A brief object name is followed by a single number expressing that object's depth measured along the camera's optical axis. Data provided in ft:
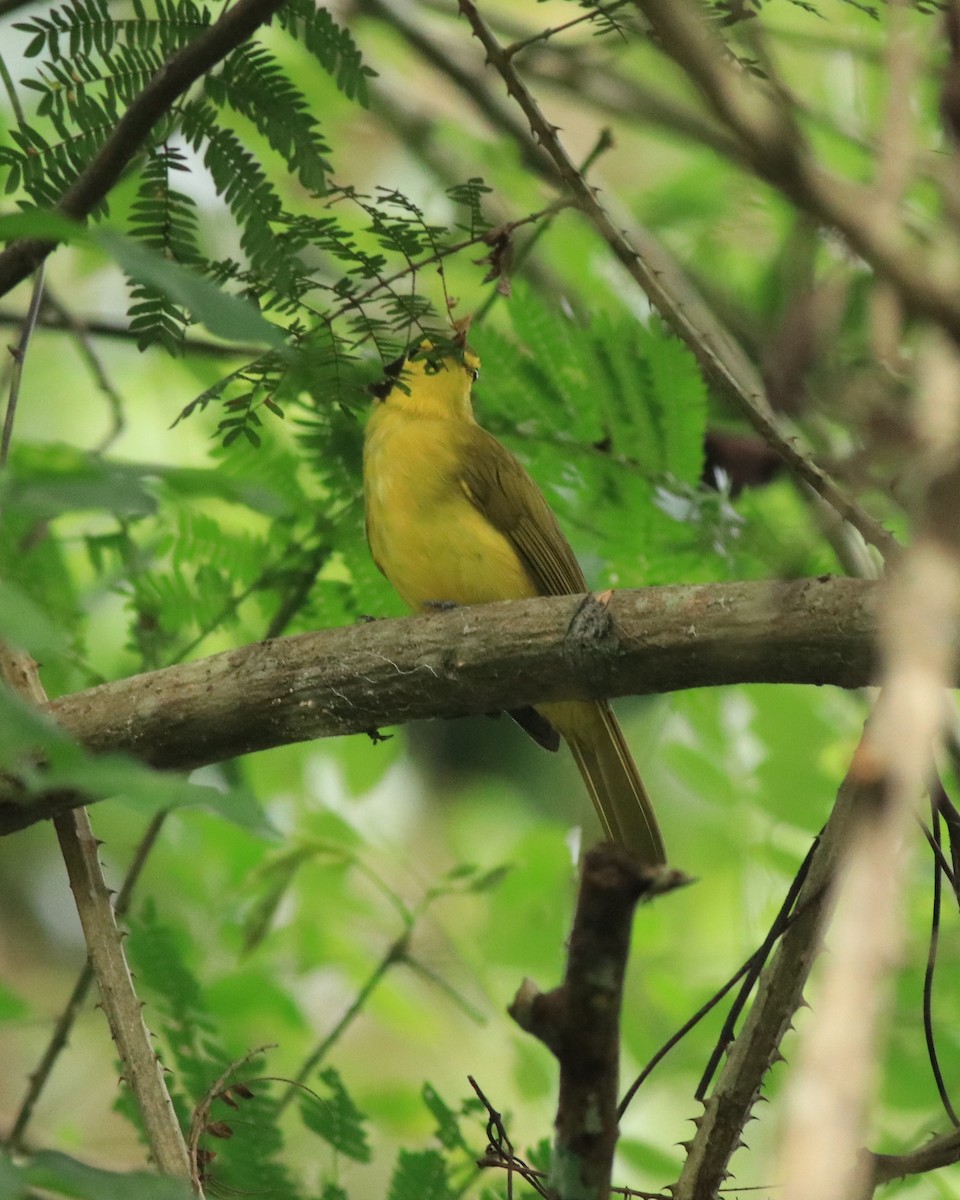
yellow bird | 27.43
